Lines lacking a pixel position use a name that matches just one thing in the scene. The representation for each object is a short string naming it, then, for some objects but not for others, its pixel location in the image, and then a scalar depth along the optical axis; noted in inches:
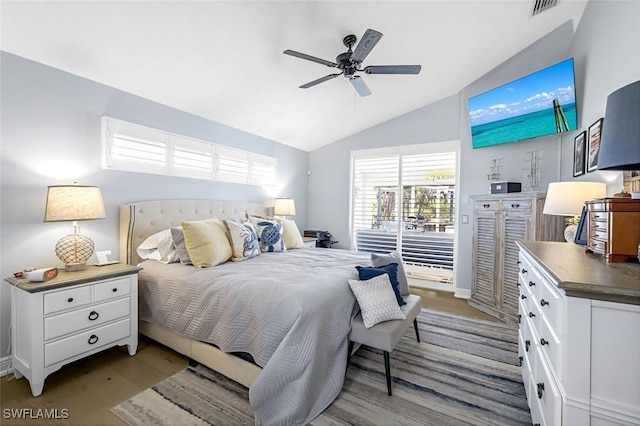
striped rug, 68.9
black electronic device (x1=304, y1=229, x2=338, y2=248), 204.4
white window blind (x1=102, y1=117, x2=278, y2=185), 110.6
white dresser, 33.6
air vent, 106.0
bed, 65.1
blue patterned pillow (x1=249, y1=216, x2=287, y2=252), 133.5
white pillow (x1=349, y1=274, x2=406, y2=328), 80.2
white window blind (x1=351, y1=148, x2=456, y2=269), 176.7
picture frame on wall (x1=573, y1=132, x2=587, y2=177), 103.7
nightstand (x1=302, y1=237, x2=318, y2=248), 185.5
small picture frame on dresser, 70.3
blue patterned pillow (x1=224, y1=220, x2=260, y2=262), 113.1
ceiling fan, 84.7
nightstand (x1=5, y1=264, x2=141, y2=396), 75.4
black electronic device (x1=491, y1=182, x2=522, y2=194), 133.7
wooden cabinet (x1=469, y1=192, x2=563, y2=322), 118.2
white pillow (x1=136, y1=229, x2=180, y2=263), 108.7
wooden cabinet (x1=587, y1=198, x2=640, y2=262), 48.1
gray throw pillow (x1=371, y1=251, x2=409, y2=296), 106.9
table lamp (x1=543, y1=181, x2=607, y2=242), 83.1
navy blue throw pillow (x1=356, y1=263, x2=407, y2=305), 91.5
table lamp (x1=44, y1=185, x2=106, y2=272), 85.0
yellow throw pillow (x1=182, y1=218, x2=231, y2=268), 102.1
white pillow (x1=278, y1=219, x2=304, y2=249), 148.9
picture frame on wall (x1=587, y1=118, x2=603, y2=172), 87.7
